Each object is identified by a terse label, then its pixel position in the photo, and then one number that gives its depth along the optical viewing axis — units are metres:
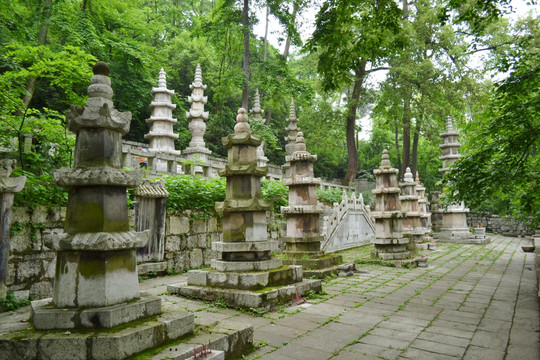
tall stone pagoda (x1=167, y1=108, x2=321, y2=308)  5.30
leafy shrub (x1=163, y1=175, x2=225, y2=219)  8.52
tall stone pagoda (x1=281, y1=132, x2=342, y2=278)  8.24
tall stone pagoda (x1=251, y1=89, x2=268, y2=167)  21.59
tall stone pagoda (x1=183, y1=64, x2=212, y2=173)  16.14
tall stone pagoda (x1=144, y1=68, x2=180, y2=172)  15.70
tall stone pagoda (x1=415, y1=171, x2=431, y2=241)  18.16
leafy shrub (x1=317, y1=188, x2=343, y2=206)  17.16
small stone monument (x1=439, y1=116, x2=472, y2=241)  19.19
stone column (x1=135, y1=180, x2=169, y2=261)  7.45
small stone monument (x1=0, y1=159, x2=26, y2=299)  4.93
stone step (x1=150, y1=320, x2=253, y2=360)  2.81
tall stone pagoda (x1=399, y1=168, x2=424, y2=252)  14.41
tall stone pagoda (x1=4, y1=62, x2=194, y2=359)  2.66
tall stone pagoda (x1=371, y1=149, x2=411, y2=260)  10.57
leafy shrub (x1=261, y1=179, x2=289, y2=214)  12.49
